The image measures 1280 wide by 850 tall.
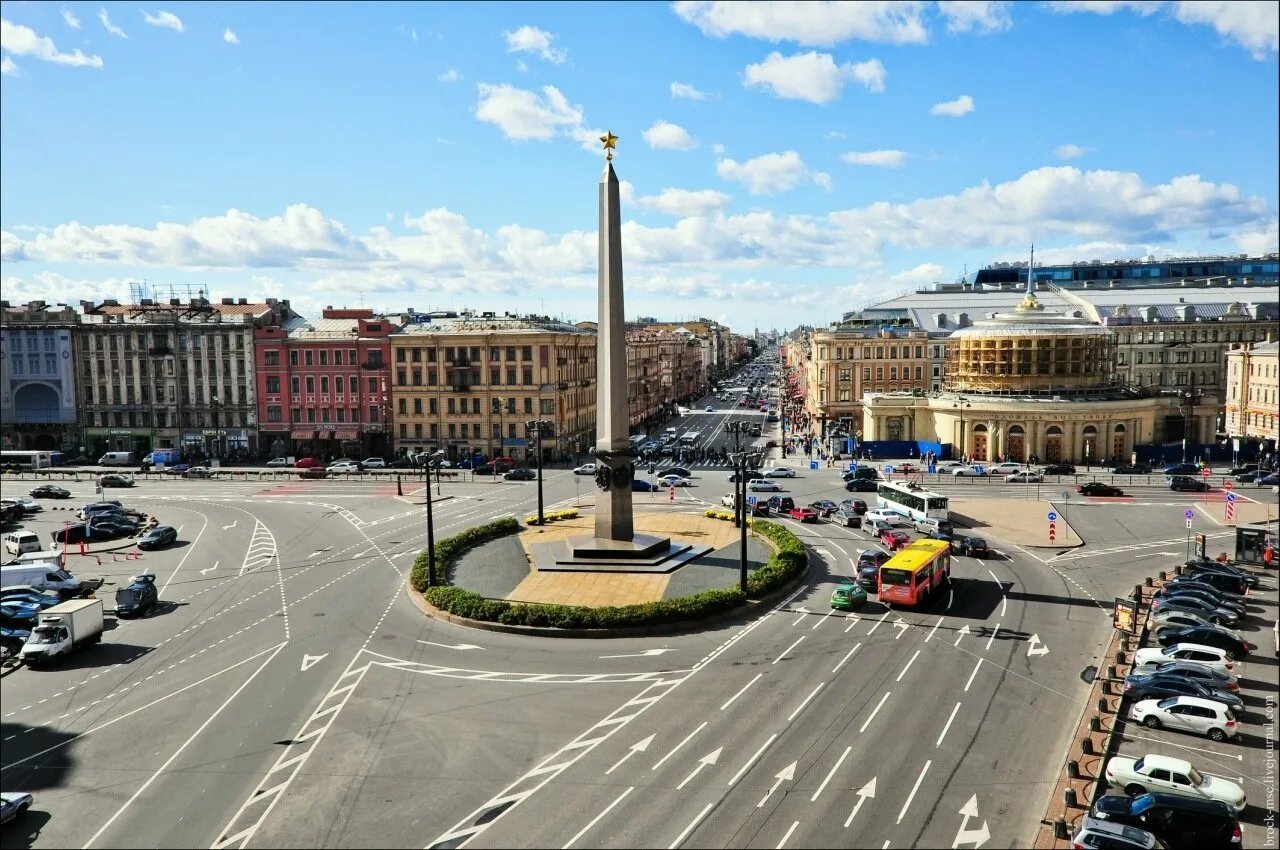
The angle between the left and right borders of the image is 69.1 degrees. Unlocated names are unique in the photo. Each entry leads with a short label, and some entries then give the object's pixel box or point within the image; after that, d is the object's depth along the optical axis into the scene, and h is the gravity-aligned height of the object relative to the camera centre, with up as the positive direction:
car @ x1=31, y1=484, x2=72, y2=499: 69.62 -6.80
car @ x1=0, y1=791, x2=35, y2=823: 19.11 -8.36
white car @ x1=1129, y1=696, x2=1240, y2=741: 24.11 -8.69
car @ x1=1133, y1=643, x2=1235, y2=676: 28.50 -8.35
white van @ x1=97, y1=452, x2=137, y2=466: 88.12 -5.42
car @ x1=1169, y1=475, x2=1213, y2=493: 66.75 -7.21
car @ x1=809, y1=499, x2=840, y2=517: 57.69 -7.30
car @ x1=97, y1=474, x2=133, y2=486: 75.06 -6.40
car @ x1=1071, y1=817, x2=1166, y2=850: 18.08 -8.83
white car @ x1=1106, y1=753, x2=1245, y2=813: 20.27 -8.84
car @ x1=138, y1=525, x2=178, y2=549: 50.17 -7.45
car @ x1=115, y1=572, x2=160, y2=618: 35.91 -7.70
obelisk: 40.91 +0.44
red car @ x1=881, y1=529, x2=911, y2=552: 46.88 -7.67
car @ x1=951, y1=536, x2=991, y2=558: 45.75 -7.92
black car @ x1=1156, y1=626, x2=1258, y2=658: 30.86 -8.45
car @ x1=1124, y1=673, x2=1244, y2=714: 25.66 -8.52
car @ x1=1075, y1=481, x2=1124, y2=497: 64.75 -7.22
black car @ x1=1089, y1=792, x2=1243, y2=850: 18.67 -8.88
